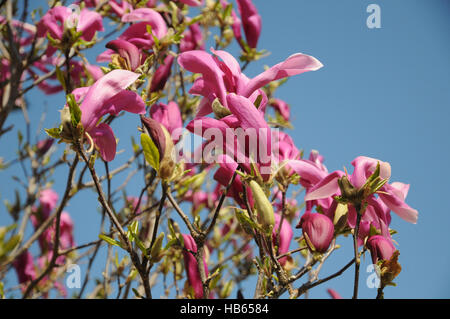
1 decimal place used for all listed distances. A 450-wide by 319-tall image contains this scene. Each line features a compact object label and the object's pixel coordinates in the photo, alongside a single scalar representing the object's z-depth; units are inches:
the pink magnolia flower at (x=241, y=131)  28.0
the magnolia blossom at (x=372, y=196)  30.8
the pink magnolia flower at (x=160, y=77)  43.5
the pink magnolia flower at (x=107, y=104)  28.9
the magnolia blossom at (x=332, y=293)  50.0
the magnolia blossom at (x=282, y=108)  82.7
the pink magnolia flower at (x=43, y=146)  74.0
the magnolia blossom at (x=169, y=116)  39.8
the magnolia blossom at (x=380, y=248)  30.2
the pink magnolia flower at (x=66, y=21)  42.6
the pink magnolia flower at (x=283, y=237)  37.8
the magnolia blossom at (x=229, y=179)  33.6
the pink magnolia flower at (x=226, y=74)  29.4
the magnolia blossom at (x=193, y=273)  36.2
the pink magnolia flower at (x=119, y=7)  55.7
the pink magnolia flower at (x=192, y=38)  61.1
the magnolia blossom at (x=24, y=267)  61.3
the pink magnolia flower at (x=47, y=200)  70.2
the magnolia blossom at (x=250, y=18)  58.1
